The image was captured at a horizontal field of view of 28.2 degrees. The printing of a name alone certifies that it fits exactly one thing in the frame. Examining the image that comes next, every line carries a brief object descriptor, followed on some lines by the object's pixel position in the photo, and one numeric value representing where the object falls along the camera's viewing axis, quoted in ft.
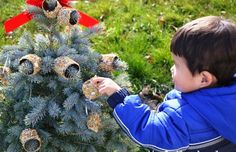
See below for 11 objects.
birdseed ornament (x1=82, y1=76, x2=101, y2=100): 6.77
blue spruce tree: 6.85
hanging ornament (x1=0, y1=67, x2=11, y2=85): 7.11
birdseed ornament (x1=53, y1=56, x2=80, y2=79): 6.77
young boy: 6.16
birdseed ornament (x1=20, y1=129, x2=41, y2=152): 6.79
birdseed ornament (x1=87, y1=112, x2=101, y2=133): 6.97
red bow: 7.39
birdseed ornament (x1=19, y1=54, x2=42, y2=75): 6.73
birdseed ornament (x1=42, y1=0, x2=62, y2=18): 7.00
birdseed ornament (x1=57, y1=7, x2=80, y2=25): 6.98
